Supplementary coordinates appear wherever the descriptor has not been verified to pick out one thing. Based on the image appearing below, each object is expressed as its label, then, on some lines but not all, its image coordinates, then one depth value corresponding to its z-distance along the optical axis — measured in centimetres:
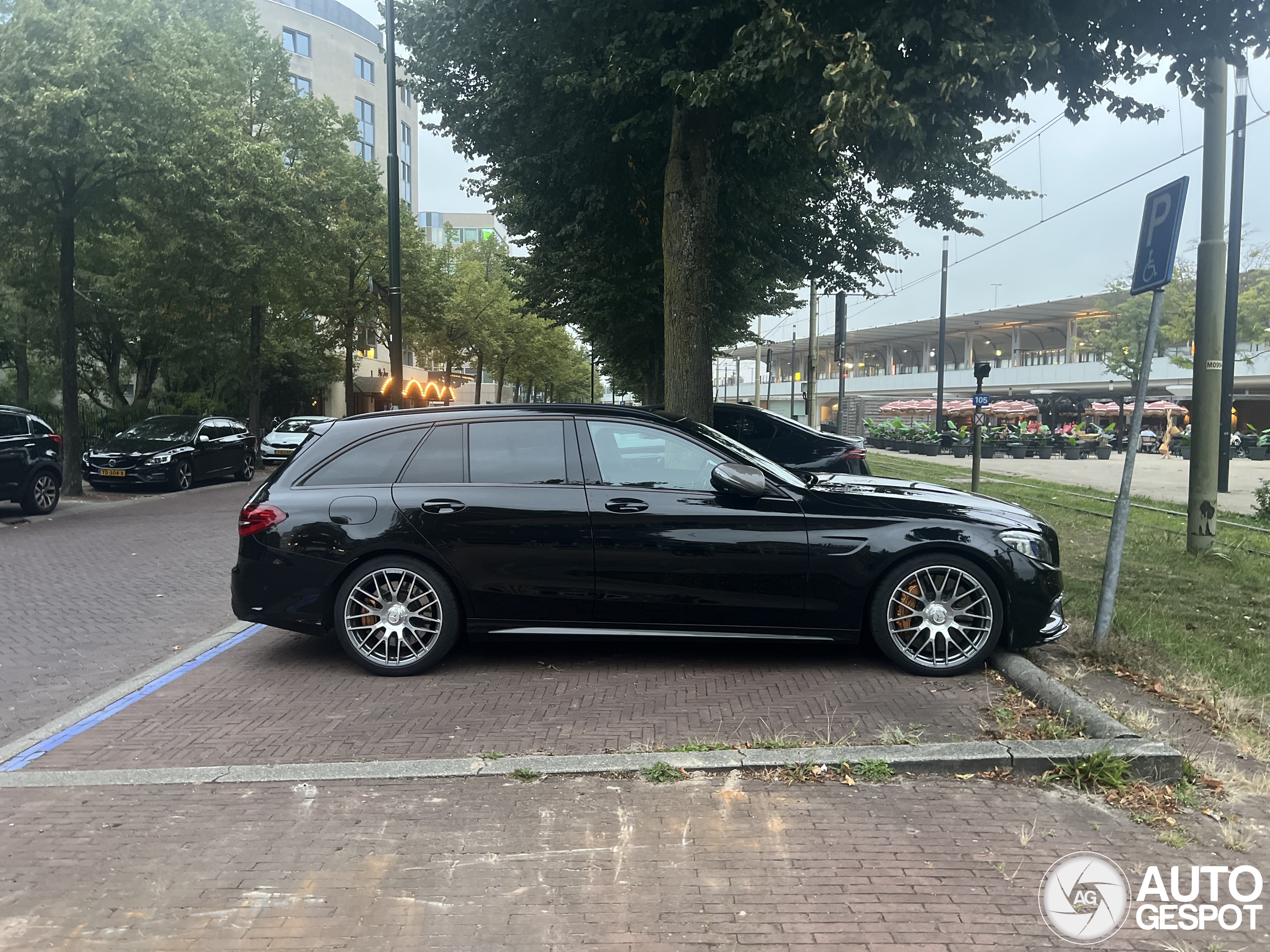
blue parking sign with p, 533
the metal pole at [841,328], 2723
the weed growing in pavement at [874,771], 383
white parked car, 2595
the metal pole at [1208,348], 904
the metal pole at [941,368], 3884
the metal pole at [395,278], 1769
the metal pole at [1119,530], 547
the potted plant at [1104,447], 3456
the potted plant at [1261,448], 3206
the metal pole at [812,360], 3238
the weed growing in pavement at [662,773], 381
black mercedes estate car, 523
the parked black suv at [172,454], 1828
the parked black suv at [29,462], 1342
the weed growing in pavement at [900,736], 412
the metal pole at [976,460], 1478
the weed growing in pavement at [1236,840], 323
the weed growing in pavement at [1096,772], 372
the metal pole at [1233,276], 1675
